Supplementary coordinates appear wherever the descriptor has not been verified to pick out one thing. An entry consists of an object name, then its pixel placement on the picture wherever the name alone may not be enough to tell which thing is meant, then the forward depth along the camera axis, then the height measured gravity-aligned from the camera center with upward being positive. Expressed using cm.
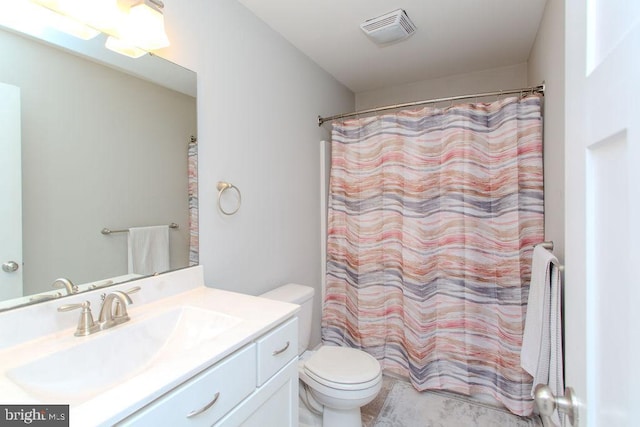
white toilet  151 -83
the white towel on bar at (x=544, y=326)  126 -49
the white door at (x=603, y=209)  36 +1
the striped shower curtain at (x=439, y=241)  184 -17
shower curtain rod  178 +75
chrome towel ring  154 +14
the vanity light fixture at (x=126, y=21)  106 +71
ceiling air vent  176 +114
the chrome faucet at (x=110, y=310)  100 -31
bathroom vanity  69 -40
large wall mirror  92 +20
